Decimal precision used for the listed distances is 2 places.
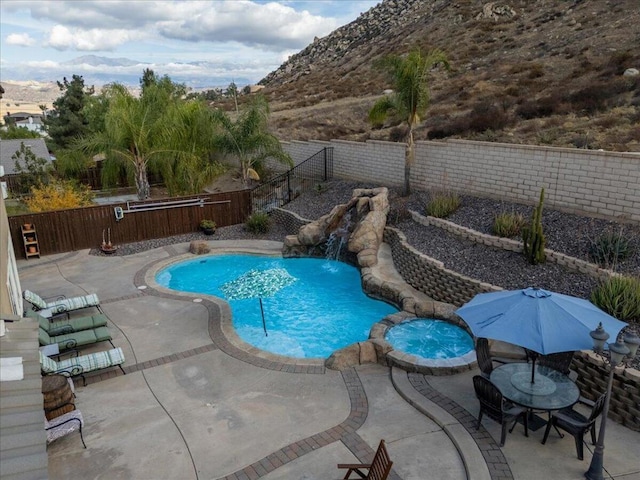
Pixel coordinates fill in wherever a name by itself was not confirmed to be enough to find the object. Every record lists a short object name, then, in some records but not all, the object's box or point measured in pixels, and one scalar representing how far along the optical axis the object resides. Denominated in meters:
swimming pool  10.56
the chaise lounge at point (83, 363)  7.88
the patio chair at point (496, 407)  6.18
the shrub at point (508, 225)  11.75
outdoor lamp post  4.93
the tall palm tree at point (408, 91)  15.09
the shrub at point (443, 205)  14.05
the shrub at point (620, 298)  7.82
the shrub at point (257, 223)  18.62
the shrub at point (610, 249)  9.54
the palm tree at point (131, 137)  17.72
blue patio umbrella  5.66
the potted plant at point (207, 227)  18.36
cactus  10.14
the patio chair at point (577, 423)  5.95
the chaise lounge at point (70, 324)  9.55
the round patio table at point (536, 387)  6.24
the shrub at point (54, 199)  17.03
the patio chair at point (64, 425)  6.25
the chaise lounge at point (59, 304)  10.55
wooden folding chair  4.97
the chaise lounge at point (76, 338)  8.93
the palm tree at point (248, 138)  19.45
